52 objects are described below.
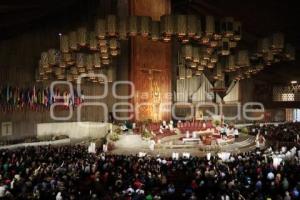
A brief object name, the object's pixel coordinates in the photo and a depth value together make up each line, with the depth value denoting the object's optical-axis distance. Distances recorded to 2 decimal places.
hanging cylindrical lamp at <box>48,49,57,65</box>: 20.73
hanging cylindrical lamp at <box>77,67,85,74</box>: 21.75
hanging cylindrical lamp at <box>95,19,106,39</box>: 17.94
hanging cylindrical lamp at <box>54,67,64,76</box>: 22.14
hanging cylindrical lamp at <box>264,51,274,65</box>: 20.90
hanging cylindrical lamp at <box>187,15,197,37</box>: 17.75
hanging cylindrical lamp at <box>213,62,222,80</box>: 26.38
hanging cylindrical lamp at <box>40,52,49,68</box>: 21.01
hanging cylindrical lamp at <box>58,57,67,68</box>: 20.77
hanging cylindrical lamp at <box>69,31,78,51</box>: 18.91
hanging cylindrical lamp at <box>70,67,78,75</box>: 22.97
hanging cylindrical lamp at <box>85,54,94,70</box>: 21.08
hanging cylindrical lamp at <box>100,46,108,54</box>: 19.48
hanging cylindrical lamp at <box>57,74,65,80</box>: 23.02
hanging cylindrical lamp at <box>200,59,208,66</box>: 22.88
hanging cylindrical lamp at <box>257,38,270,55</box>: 19.57
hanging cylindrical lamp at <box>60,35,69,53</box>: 19.22
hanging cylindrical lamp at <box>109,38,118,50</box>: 19.27
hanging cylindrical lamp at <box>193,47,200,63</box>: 21.73
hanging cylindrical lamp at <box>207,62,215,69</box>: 24.45
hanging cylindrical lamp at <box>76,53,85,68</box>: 20.94
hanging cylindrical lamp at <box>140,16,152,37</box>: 18.50
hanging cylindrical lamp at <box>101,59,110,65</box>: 21.72
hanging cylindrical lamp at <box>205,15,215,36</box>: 18.14
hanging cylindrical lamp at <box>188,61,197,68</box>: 23.98
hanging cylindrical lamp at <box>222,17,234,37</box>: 18.34
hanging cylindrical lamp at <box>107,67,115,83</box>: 25.73
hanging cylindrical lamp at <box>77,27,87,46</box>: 18.72
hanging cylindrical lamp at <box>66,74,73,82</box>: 23.94
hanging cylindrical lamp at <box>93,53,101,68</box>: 21.08
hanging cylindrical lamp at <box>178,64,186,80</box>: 27.19
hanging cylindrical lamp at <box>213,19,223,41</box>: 18.58
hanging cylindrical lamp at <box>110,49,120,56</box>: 20.06
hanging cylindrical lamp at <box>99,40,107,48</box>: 18.89
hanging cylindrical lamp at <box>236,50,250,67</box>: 21.72
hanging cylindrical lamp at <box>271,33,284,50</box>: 18.89
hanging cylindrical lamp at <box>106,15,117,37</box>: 18.03
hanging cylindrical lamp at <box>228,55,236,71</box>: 22.91
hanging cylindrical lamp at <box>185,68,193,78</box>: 27.39
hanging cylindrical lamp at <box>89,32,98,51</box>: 18.83
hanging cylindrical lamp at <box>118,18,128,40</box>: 18.25
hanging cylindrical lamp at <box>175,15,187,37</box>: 17.75
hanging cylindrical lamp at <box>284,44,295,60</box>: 20.78
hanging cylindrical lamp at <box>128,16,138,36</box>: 18.27
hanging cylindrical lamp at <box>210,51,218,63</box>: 23.80
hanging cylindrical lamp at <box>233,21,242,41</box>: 18.83
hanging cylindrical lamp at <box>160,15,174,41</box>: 17.88
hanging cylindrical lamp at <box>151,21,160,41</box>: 18.70
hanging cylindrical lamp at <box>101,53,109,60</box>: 20.59
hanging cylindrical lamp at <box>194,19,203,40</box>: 17.99
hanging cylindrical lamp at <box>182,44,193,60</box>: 21.39
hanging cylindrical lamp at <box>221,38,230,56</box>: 20.20
